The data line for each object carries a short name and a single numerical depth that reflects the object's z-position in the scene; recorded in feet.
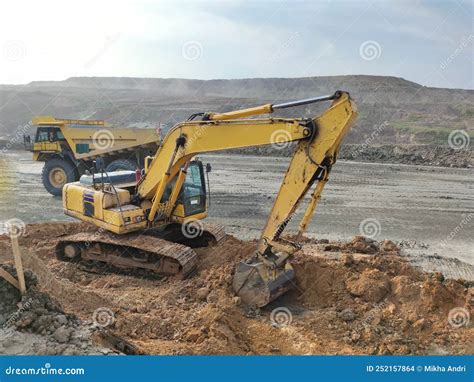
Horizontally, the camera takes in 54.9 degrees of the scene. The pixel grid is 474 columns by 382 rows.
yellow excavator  19.47
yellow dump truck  51.26
